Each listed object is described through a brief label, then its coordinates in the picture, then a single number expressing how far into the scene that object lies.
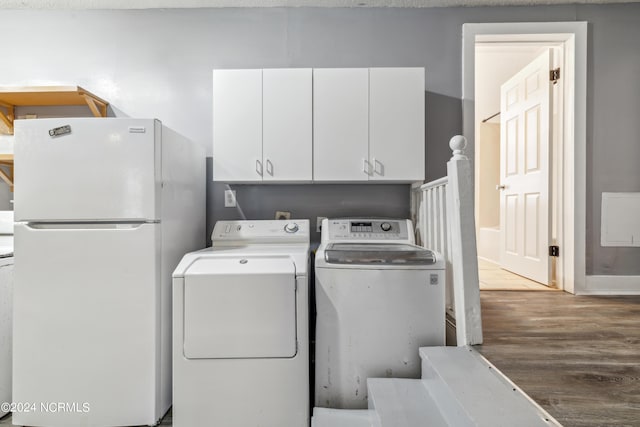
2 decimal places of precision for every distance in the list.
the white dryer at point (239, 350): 1.50
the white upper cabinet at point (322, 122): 2.06
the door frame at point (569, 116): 2.38
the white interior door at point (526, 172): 2.70
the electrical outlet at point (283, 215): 2.37
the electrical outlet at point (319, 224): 2.38
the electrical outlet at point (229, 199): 2.40
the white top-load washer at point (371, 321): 1.57
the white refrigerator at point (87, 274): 1.55
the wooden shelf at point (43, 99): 2.12
